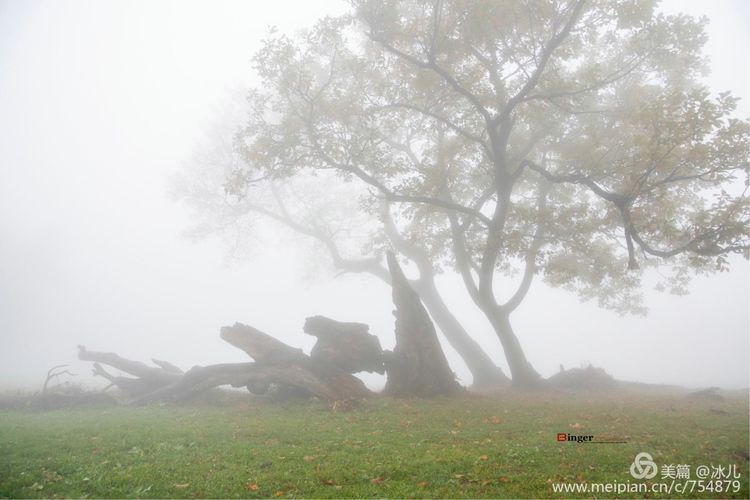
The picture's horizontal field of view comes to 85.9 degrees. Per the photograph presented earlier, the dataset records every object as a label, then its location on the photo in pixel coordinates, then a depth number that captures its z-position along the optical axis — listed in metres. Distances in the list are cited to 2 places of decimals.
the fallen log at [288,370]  17.70
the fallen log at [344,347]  19.20
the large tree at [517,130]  13.79
